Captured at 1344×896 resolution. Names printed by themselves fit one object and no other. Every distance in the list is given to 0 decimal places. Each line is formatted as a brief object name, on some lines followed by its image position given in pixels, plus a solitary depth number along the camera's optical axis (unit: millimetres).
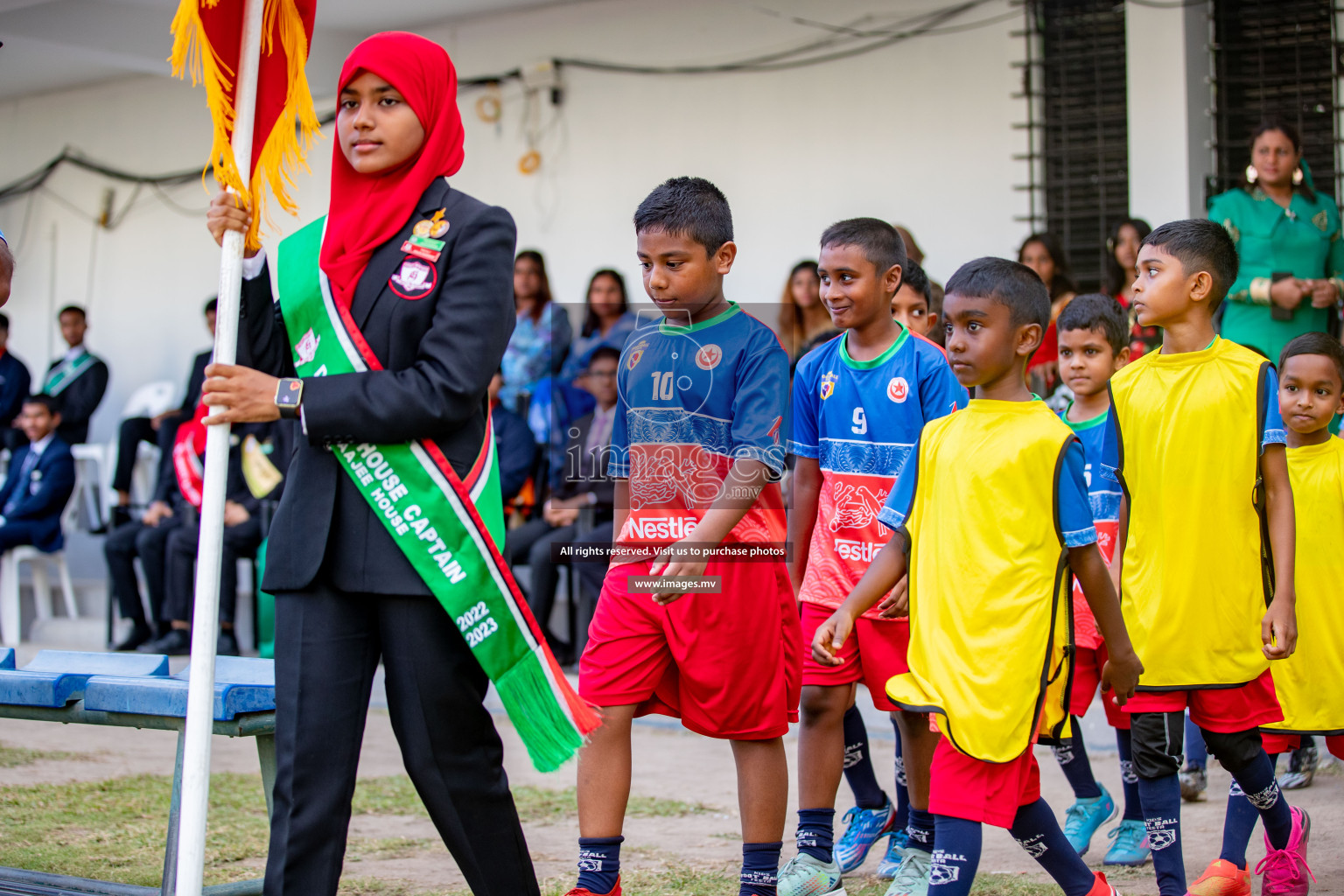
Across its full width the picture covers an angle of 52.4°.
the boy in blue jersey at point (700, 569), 3299
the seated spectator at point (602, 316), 8211
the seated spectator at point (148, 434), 9406
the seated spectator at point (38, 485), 9172
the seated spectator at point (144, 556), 8828
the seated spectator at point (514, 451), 7984
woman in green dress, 6102
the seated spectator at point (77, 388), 9969
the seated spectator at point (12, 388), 10188
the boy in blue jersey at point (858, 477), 3648
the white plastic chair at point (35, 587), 9188
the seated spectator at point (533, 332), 8539
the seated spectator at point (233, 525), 8367
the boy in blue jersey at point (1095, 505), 4137
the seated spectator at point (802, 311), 7203
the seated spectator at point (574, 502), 7438
